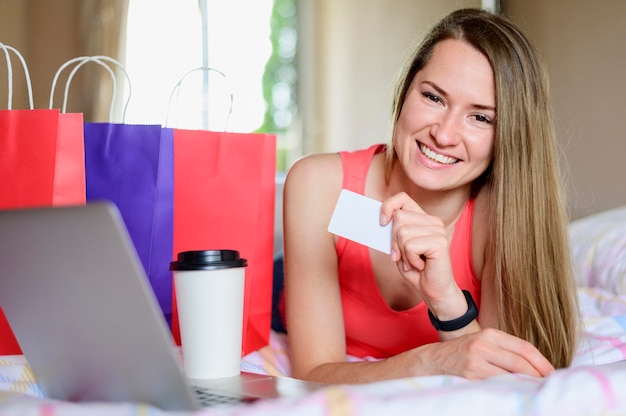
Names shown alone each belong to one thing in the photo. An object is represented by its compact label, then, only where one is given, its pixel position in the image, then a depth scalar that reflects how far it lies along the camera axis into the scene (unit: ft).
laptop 1.83
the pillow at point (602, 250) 5.38
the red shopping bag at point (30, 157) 3.64
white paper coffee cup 2.82
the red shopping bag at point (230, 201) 4.27
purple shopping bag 4.01
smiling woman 3.80
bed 1.84
